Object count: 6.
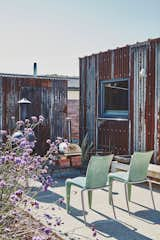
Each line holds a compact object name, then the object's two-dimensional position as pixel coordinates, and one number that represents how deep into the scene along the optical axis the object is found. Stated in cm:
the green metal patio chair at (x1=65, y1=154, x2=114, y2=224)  430
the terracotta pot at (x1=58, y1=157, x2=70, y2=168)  751
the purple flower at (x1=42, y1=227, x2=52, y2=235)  259
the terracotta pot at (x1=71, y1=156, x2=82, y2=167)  765
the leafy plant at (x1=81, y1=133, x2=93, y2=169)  833
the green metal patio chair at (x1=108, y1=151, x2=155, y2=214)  468
